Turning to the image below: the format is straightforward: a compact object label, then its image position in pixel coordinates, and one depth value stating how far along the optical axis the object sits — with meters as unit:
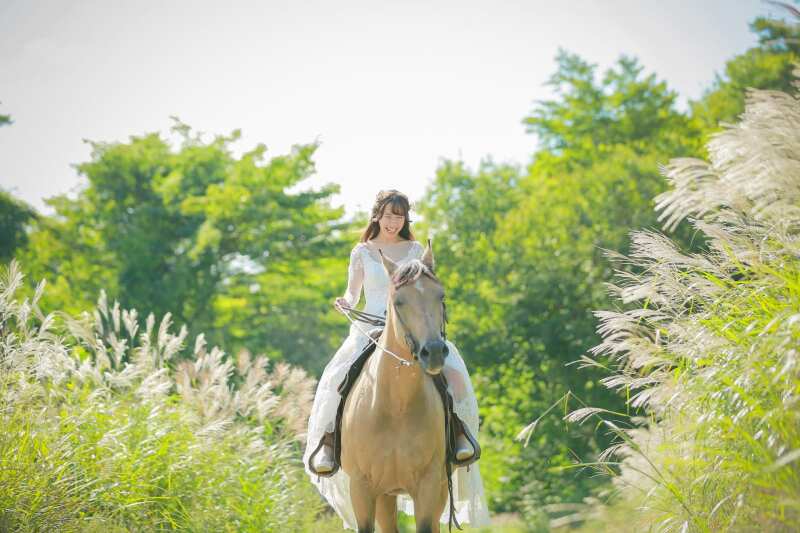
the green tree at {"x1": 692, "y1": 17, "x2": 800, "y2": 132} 24.62
